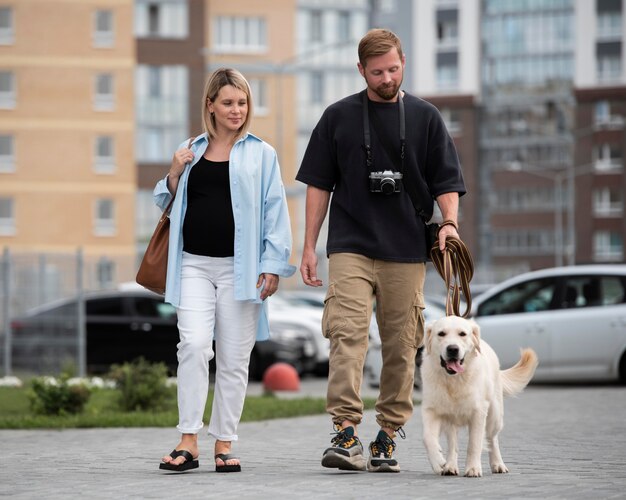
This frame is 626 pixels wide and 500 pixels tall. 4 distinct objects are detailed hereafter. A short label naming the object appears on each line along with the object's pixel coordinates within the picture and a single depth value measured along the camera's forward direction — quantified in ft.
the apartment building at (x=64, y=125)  237.66
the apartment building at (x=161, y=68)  248.52
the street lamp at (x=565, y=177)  337.33
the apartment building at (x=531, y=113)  346.13
